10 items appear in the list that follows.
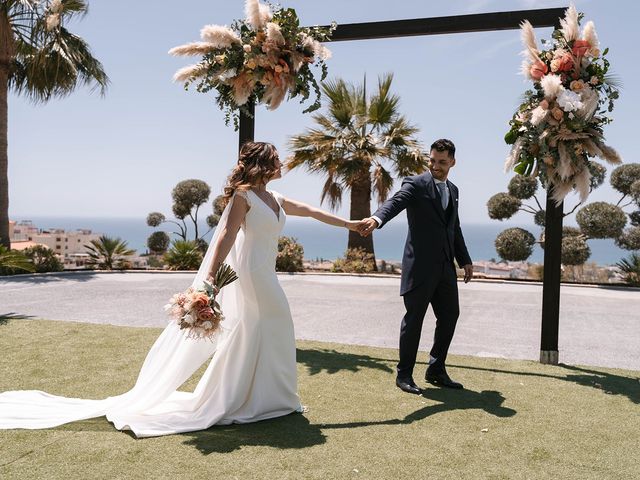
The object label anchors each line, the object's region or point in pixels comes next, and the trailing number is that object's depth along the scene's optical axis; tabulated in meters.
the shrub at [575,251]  18.20
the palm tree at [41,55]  15.84
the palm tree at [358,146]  18.67
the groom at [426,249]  5.23
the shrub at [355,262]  18.50
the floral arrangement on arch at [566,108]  5.55
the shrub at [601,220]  18.59
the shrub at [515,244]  19.92
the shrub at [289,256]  18.08
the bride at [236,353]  4.28
